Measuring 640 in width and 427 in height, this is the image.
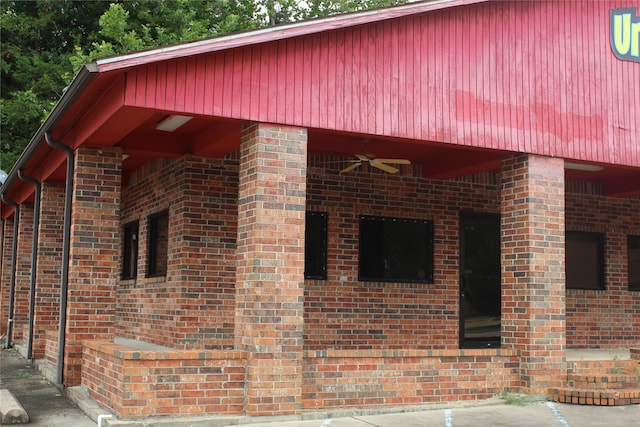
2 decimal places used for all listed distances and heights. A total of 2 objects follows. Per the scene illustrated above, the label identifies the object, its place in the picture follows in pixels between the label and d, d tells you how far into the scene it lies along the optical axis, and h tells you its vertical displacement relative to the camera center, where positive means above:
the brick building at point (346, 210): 8.30 +1.05
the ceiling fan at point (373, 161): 10.52 +1.69
